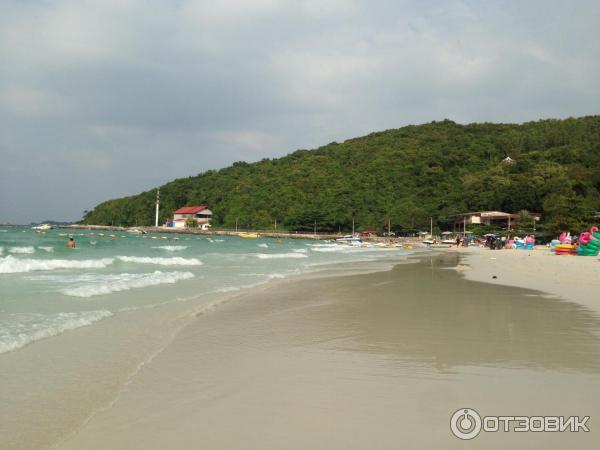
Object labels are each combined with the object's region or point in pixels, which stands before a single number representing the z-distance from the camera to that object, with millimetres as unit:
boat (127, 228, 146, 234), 113488
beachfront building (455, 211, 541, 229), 67194
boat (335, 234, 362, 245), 59922
